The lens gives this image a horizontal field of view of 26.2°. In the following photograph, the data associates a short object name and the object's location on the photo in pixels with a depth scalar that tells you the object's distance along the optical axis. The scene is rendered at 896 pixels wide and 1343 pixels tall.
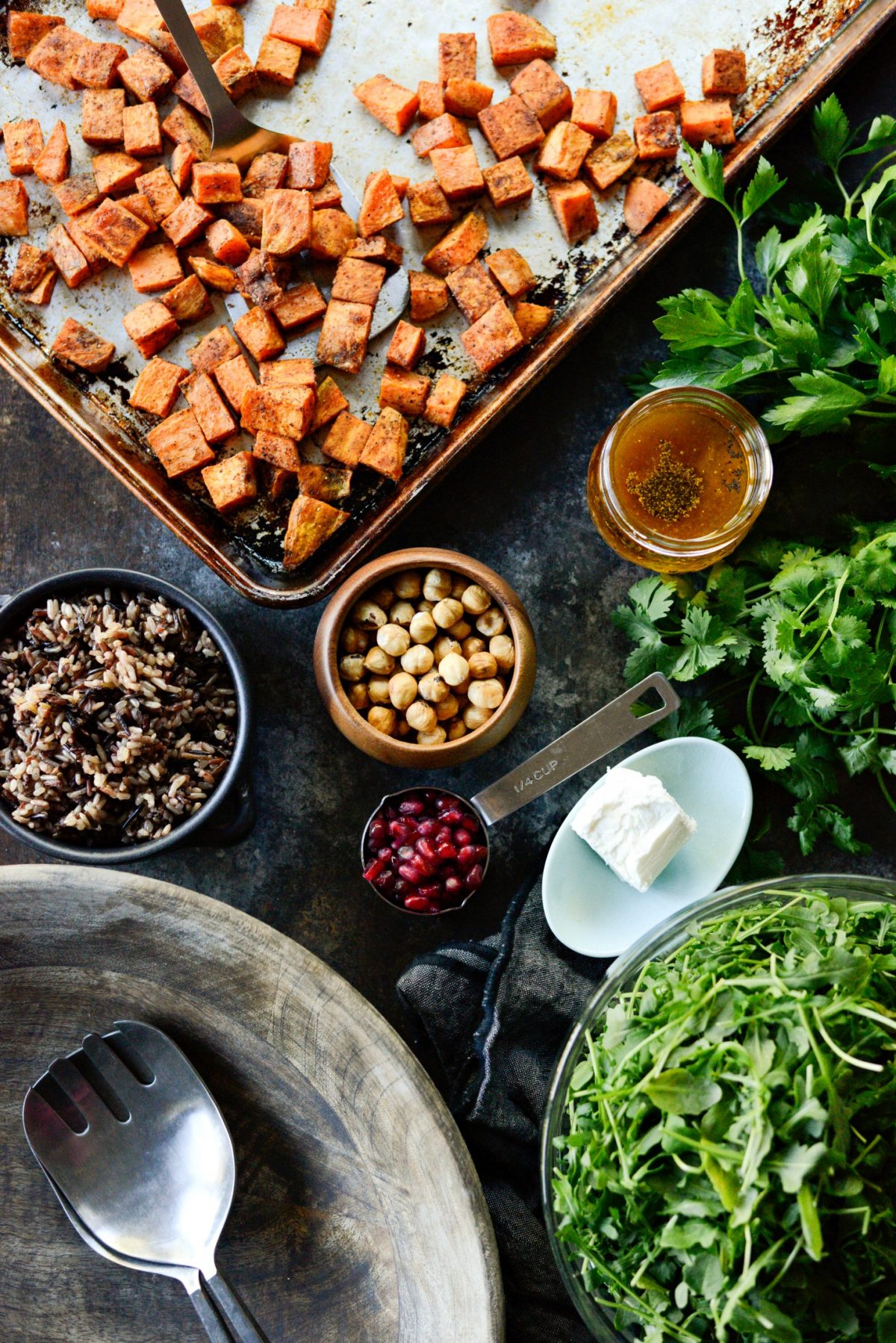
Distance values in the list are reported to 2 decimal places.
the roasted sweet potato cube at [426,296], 0.84
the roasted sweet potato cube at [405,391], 0.83
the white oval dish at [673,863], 0.83
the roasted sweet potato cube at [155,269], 0.84
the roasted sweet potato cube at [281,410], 0.82
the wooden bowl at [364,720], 0.82
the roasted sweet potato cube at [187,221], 0.83
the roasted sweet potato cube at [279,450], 0.83
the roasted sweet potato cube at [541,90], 0.84
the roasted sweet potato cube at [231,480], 0.83
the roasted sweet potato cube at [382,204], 0.83
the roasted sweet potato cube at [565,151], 0.84
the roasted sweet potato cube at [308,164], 0.83
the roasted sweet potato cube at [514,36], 0.84
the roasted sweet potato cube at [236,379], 0.83
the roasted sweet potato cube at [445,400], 0.83
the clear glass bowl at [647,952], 0.75
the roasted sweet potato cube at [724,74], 0.84
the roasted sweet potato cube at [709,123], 0.83
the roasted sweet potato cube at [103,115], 0.84
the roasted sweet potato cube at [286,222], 0.83
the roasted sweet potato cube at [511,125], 0.84
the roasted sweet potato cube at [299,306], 0.84
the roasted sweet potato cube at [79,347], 0.83
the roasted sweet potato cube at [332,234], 0.83
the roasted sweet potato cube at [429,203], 0.84
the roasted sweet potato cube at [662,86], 0.84
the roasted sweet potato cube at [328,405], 0.84
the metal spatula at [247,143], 0.82
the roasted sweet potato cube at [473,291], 0.83
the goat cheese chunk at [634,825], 0.81
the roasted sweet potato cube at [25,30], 0.84
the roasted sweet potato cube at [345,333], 0.83
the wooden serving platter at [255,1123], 0.76
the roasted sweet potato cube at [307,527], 0.82
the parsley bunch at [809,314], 0.79
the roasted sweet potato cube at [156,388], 0.83
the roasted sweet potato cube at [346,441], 0.83
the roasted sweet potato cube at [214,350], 0.84
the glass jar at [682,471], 0.84
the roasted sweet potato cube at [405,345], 0.83
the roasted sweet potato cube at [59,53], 0.84
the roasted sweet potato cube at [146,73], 0.83
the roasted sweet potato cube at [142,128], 0.84
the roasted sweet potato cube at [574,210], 0.83
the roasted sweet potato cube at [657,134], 0.84
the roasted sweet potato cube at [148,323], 0.83
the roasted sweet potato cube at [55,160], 0.84
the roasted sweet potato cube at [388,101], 0.84
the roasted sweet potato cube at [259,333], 0.83
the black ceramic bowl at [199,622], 0.79
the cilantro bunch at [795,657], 0.79
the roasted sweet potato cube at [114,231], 0.83
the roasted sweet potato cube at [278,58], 0.84
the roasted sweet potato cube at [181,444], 0.83
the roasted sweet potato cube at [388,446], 0.83
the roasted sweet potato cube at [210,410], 0.83
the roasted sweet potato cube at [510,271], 0.83
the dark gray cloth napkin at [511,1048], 0.81
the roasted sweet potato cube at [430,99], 0.84
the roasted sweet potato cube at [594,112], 0.84
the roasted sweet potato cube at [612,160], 0.84
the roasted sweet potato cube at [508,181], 0.84
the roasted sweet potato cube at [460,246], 0.84
